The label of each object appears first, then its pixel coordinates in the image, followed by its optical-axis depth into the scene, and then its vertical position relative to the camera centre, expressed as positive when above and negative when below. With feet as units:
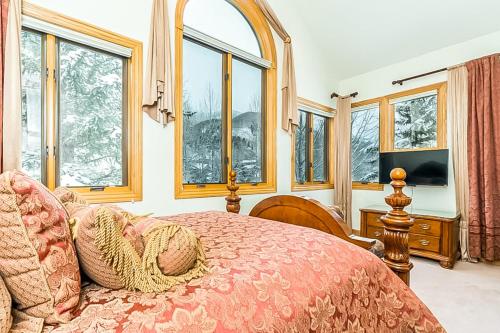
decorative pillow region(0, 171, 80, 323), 1.96 -0.69
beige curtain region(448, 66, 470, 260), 10.39 +0.98
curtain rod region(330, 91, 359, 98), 14.50 +4.13
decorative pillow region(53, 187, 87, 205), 3.88 -0.42
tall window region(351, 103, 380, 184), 14.01 +1.35
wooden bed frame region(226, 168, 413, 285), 4.14 -1.16
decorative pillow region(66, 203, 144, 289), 2.24 -0.67
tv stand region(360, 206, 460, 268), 9.71 -2.78
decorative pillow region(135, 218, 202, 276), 2.60 -0.80
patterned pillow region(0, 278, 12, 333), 1.76 -0.99
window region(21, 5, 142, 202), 6.30 +1.68
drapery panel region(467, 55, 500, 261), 9.69 +0.33
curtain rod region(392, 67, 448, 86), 11.34 +4.22
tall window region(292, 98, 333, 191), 13.21 +1.01
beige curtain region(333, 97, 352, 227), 14.35 +0.47
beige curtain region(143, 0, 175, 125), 7.47 +2.88
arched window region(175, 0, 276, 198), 8.98 +2.81
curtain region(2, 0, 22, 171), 5.39 +1.59
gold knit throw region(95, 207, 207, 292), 2.27 -0.83
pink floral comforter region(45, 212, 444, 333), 2.14 -1.25
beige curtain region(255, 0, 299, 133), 11.58 +3.67
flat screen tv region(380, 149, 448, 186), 10.84 +0.02
